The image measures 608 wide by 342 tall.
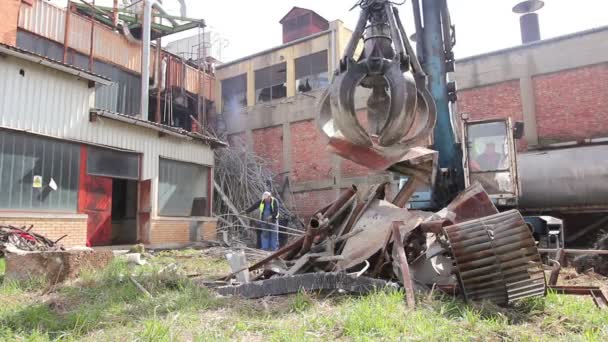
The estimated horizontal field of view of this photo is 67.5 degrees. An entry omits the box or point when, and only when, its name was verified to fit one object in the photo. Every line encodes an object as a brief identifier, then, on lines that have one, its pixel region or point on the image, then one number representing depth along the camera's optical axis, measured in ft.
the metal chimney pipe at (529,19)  57.26
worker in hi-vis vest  38.22
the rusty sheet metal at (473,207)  17.17
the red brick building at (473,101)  44.45
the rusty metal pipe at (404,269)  12.55
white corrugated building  29.50
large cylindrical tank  30.53
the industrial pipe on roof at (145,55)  48.26
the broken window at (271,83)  62.44
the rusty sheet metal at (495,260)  13.01
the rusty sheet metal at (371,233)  16.08
